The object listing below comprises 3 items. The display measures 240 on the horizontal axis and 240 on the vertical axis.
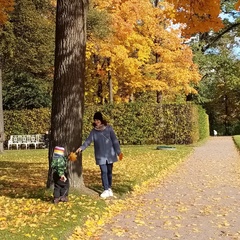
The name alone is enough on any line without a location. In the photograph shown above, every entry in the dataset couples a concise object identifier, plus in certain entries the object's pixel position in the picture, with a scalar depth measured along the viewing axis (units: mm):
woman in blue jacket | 8414
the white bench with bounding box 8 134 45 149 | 28200
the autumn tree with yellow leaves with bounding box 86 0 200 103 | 28078
